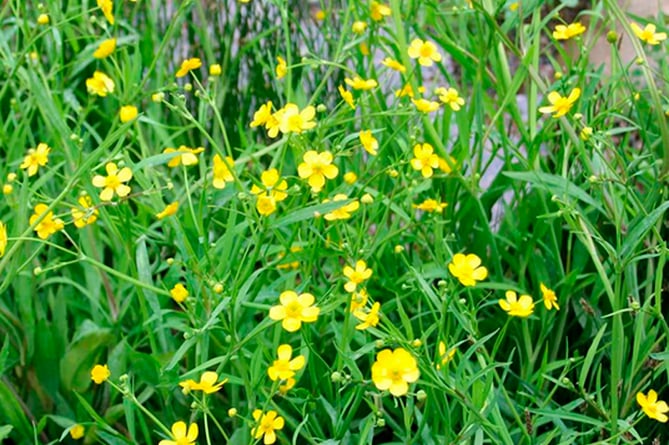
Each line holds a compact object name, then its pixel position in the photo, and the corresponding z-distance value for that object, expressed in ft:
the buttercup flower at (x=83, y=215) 2.67
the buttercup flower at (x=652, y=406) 2.63
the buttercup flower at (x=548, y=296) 2.74
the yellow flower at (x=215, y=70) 2.93
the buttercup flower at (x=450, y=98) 2.94
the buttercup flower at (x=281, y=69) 2.91
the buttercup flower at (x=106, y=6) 2.97
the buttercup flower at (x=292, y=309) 2.52
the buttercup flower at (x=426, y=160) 2.87
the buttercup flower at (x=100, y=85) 3.06
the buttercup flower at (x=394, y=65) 3.04
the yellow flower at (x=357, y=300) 2.58
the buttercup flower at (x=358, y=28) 3.02
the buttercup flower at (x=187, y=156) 2.76
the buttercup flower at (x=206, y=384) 2.58
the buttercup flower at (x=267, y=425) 2.58
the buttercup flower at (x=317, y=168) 2.65
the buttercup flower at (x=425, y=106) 2.85
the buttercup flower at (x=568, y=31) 3.00
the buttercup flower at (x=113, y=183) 2.71
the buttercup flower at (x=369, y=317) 2.54
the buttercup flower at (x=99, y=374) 2.63
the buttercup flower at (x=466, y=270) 2.60
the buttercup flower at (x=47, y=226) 2.73
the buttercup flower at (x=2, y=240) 2.63
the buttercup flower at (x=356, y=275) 2.57
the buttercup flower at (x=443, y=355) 2.57
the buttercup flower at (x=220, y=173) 2.83
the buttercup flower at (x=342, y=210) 2.68
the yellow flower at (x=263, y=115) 2.76
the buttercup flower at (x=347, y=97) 2.81
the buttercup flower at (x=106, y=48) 2.95
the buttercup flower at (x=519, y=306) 2.59
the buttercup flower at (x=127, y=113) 2.88
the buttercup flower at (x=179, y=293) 2.63
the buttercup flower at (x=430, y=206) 2.95
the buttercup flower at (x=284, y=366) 2.54
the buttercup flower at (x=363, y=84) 2.85
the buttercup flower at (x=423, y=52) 3.05
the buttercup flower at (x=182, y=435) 2.56
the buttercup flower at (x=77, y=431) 2.86
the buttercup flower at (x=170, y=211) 2.71
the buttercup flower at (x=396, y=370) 2.44
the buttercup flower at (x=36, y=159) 2.84
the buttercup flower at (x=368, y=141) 2.76
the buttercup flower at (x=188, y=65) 2.89
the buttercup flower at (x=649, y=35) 2.99
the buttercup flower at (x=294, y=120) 2.68
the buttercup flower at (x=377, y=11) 3.14
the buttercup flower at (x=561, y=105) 2.84
